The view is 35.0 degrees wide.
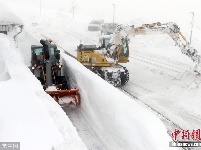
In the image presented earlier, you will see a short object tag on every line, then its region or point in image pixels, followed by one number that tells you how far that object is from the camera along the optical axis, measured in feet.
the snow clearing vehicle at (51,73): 41.60
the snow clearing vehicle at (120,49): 54.90
